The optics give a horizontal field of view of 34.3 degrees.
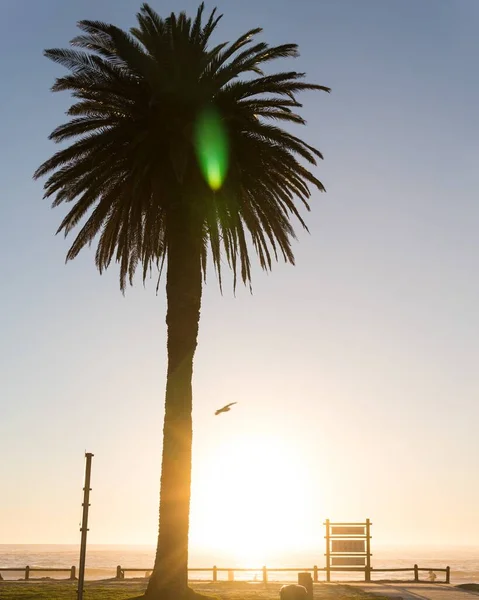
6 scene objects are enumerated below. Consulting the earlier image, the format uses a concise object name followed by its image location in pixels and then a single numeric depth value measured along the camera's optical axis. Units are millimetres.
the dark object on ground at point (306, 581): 17438
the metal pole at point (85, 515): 14273
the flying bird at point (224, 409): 22053
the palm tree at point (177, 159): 22469
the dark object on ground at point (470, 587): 29500
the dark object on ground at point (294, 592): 16219
